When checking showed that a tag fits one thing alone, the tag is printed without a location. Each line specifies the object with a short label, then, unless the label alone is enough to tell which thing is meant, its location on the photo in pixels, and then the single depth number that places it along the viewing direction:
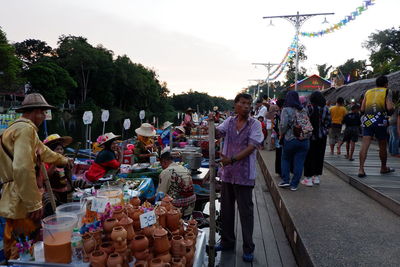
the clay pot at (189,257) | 2.11
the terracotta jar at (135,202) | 2.57
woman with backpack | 4.13
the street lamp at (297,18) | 14.88
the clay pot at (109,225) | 2.00
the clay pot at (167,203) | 2.46
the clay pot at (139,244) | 1.91
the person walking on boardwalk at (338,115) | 7.11
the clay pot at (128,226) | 1.98
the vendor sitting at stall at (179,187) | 3.34
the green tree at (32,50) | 53.80
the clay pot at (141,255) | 1.91
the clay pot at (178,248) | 2.05
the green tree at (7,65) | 29.42
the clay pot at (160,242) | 1.97
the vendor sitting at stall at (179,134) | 9.33
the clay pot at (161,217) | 2.29
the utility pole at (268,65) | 27.92
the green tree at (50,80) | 38.09
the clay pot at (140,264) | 1.83
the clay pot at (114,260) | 1.75
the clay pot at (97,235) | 1.99
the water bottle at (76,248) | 1.97
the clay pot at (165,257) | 1.92
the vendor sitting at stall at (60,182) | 3.72
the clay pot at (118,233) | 1.87
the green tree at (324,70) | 56.38
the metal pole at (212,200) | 2.82
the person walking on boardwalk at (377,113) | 4.36
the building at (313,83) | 40.88
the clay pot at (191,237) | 2.25
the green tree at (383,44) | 34.66
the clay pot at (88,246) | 1.91
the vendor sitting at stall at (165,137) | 9.30
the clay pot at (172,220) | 2.32
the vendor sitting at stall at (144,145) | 6.45
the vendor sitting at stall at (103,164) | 4.62
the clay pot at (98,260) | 1.79
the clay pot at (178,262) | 1.92
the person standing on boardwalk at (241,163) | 2.86
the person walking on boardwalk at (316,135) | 4.60
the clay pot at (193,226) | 2.46
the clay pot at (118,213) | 2.08
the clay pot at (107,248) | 1.87
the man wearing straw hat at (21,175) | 2.13
